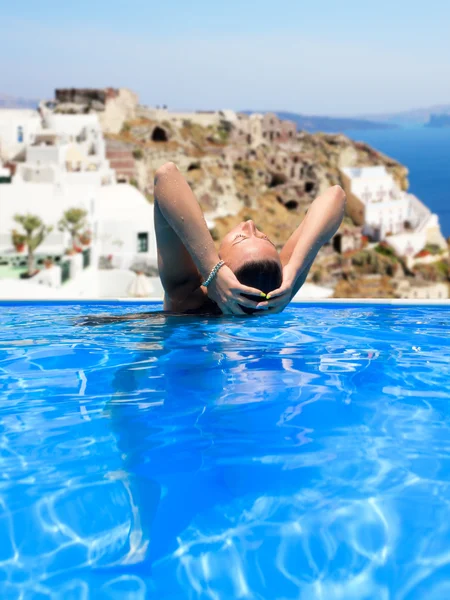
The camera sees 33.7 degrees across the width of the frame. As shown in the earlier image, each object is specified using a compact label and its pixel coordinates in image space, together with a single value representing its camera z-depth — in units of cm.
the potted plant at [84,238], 2312
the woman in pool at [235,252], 447
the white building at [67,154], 3128
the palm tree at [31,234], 2016
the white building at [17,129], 4879
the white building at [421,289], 6094
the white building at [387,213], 6762
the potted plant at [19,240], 2116
